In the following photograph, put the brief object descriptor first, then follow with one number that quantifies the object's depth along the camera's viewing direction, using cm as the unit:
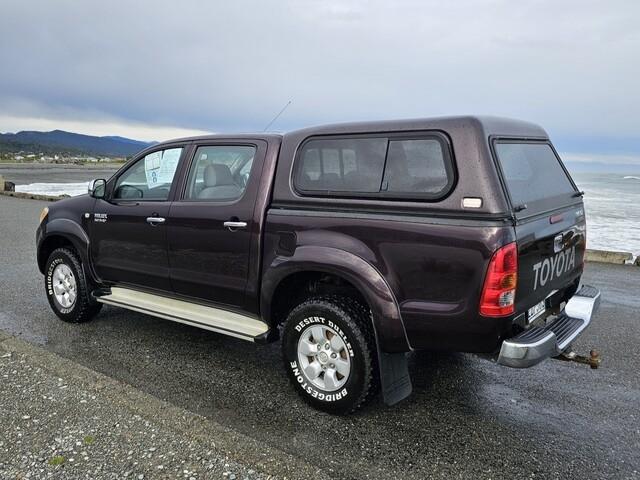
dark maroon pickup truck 297
